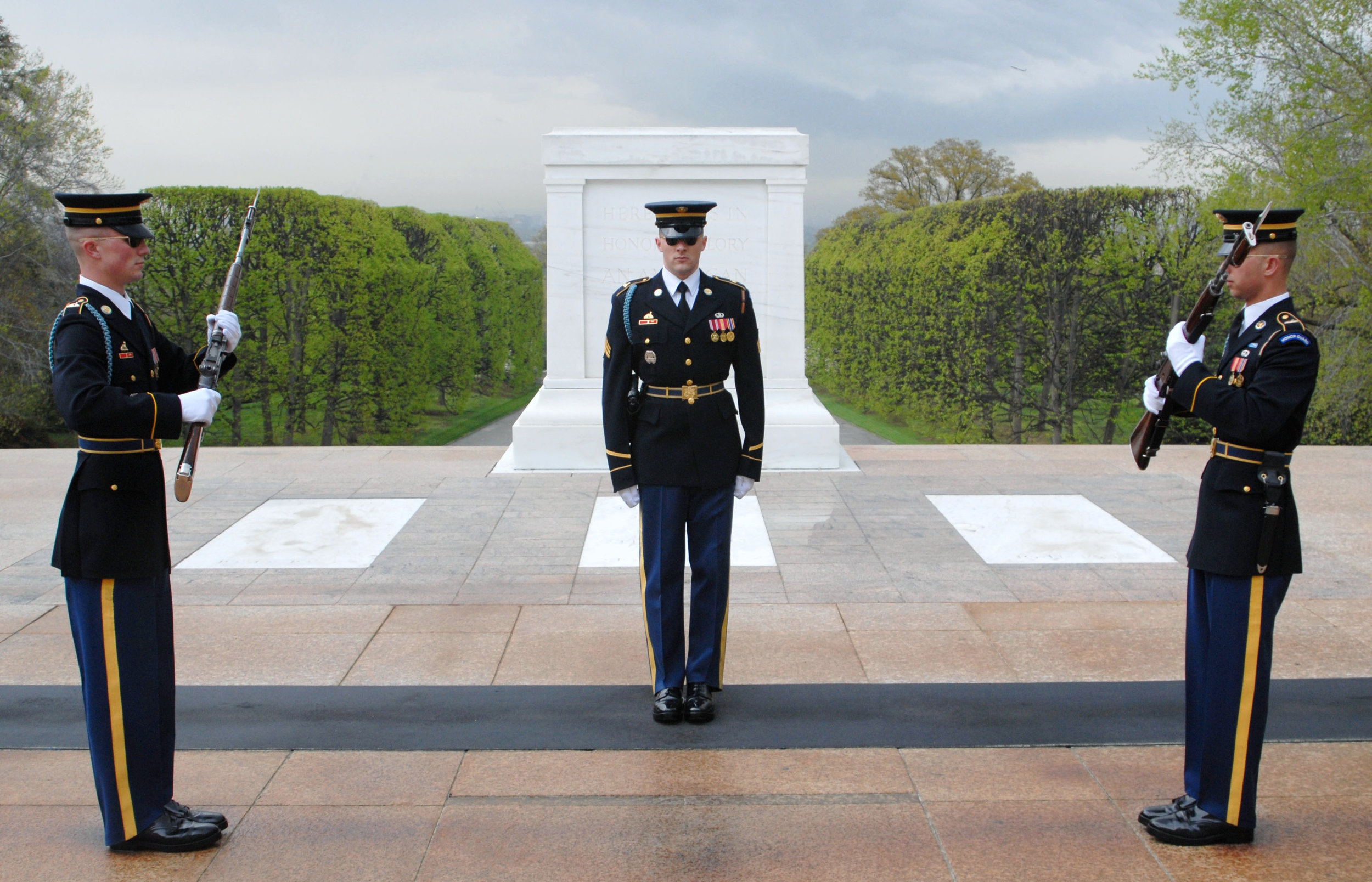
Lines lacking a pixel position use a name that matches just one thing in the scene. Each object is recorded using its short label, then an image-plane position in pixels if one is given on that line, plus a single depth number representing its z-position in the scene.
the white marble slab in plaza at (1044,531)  5.31
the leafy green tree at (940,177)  34.69
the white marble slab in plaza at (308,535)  5.28
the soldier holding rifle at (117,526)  2.60
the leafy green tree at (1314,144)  14.66
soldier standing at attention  3.45
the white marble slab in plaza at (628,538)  5.26
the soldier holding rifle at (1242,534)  2.62
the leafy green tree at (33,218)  18.66
